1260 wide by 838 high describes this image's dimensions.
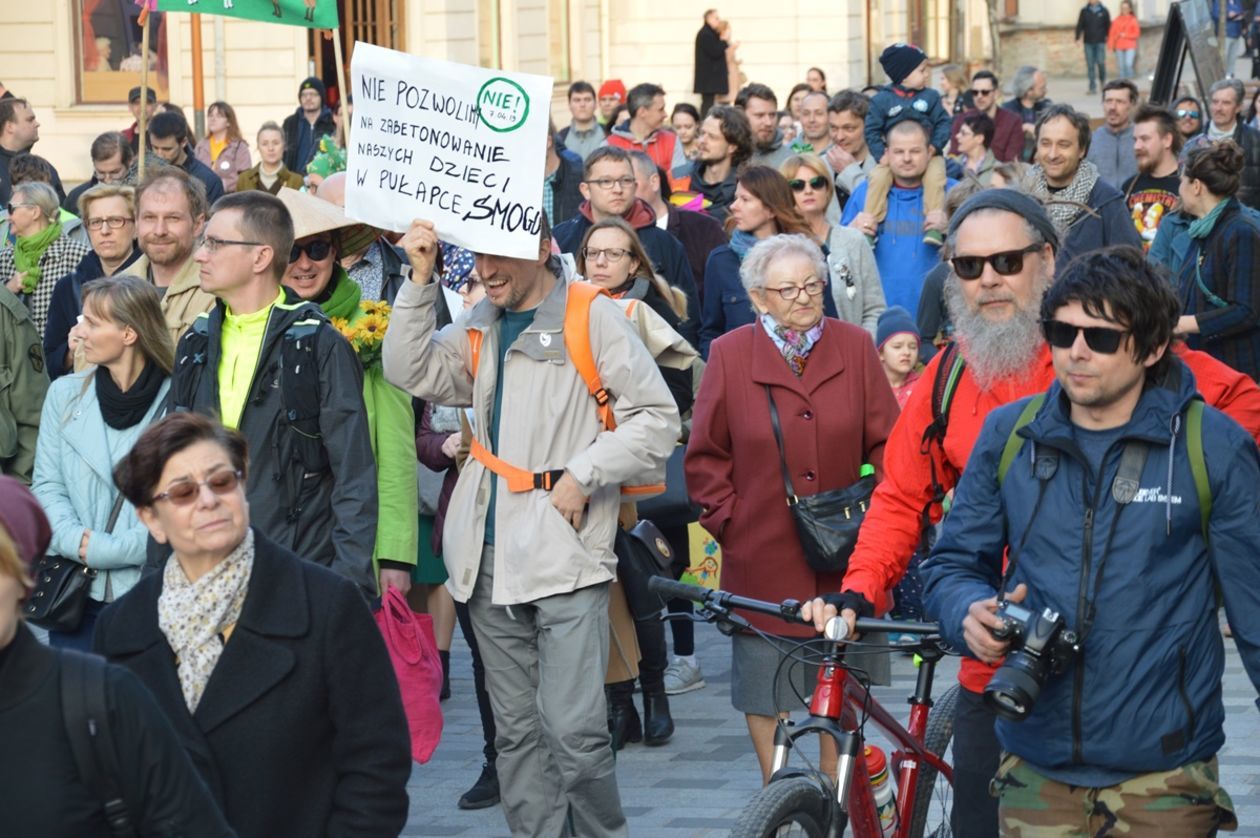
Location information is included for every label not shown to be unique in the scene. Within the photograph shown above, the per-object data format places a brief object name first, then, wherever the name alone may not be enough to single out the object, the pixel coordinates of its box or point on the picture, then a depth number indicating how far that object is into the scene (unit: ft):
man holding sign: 33.60
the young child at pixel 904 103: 87.16
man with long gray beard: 26.59
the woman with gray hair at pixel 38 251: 58.13
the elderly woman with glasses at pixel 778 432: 35.97
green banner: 50.15
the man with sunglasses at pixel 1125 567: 22.43
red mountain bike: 25.44
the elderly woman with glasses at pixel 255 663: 21.66
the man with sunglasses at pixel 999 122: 117.48
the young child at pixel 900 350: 50.11
